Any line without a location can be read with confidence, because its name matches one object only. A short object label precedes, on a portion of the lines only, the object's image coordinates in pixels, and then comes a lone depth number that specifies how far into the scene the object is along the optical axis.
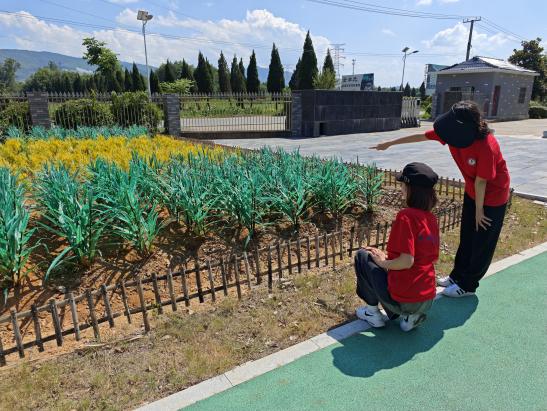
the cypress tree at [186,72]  56.53
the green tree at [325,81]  37.28
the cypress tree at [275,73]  49.09
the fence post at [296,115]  16.58
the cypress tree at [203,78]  52.81
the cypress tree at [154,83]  50.62
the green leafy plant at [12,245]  3.01
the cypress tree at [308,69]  45.75
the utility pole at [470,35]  40.72
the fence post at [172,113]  15.59
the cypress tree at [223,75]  54.86
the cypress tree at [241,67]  60.56
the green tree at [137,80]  53.31
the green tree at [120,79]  57.66
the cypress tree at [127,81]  55.60
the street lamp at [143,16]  29.09
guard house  26.78
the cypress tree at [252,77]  50.97
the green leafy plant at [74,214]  3.31
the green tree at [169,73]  55.28
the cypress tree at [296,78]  47.53
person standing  2.74
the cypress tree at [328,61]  56.91
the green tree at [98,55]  42.91
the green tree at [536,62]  39.09
